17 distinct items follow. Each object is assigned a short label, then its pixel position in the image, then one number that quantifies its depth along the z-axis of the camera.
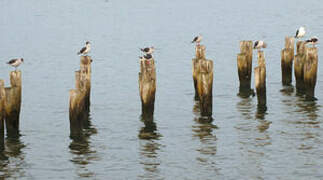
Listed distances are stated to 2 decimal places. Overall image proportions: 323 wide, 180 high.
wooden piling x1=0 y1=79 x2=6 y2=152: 26.25
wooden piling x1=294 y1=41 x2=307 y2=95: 35.93
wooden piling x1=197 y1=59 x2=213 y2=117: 31.27
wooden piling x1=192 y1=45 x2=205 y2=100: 35.38
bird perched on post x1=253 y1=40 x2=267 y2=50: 37.12
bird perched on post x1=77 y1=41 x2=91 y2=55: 35.72
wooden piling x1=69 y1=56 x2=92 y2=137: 28.66
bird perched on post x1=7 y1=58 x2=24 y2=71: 34.75
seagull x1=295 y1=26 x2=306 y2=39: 41.09
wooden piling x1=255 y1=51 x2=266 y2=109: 32.84
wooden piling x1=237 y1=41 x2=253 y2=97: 36.31
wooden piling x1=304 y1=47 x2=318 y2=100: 33.97
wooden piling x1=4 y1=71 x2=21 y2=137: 29.02
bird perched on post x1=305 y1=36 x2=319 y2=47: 36.16
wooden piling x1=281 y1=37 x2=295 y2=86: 37.12
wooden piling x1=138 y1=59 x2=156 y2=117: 29.81
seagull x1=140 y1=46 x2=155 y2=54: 35.44
